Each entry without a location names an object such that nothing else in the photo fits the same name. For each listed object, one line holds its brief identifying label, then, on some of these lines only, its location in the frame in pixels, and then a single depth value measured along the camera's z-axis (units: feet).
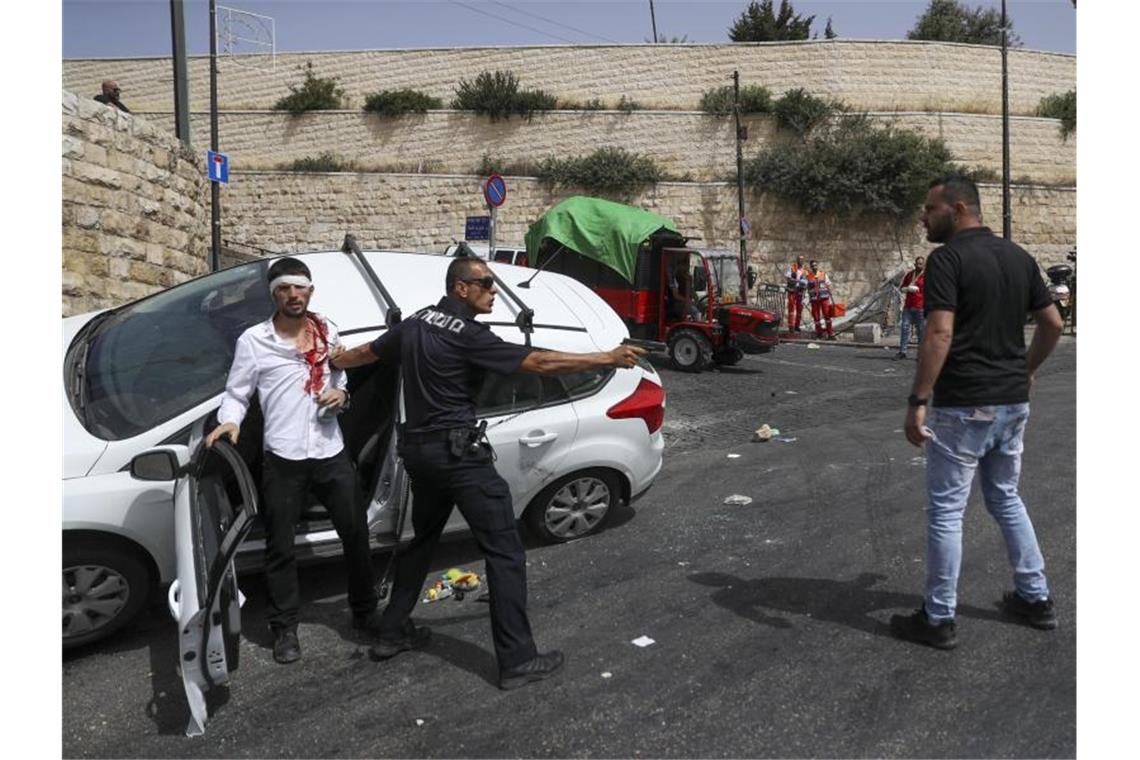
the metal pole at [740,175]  85.15
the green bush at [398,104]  102.17
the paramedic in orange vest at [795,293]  68.54
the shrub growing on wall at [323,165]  101.60
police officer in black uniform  11.76
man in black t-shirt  11.69
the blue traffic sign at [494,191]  42.63
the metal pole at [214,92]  57.31
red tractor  45.32
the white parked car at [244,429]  12.09
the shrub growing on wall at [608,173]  94.38
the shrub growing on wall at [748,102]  94.27
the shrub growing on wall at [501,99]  100.07
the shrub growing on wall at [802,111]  92.99
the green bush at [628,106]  97.41
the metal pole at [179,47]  42.34
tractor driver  47.06
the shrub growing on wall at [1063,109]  92.12
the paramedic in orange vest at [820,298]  66.80
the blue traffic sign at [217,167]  41.93
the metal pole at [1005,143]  76.69
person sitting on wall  37.19
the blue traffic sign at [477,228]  48.06
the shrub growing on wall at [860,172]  85.30
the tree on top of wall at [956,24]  154.10
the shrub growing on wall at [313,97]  104.37
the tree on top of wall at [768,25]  139.44
